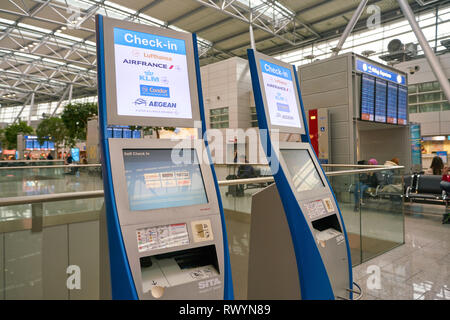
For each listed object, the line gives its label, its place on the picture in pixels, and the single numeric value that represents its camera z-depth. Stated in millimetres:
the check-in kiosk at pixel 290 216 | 1891
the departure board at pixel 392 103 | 8461
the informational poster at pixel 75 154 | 19078
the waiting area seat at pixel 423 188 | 6344
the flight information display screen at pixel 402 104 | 8961
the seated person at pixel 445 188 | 5731
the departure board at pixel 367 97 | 7444
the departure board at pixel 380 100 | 7930
